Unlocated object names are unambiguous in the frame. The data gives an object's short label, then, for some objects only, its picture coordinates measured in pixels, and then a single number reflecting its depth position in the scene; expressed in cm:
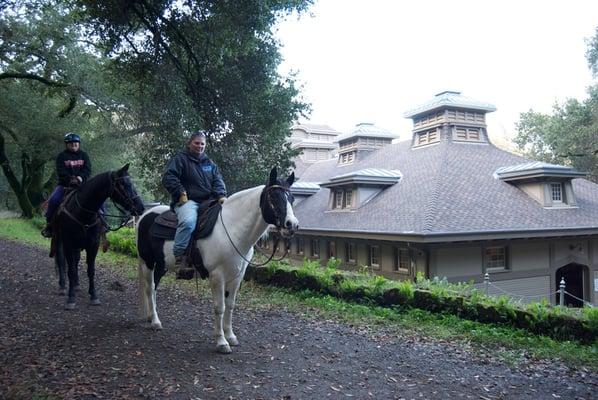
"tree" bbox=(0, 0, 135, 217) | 1836
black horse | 727
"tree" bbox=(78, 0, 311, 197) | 1010
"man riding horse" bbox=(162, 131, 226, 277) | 576
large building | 1741
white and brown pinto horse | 536
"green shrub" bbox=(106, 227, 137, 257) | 1745
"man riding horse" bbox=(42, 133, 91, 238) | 810
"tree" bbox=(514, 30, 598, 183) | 2862
